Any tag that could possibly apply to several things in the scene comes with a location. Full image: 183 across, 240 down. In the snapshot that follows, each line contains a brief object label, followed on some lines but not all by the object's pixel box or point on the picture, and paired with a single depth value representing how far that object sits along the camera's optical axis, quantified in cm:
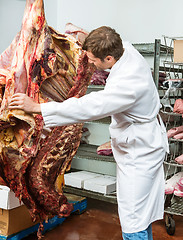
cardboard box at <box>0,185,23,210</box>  247
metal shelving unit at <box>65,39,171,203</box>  287
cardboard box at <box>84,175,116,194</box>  316
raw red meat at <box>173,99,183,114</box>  278
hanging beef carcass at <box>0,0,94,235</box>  185
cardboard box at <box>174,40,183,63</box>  268
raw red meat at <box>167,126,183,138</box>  287
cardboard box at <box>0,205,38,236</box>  253
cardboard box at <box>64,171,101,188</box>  332
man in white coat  152
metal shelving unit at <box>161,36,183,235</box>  281
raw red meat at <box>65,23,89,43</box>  291
